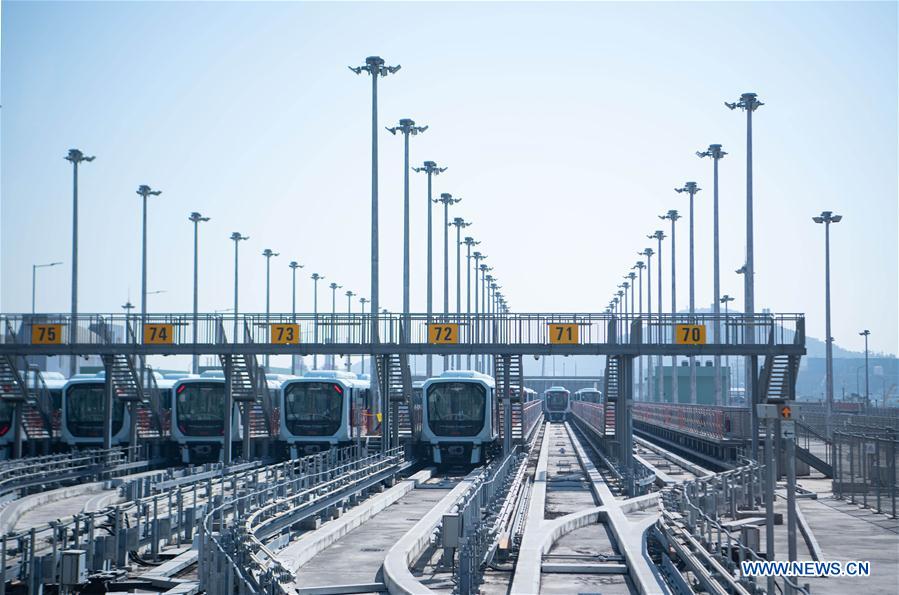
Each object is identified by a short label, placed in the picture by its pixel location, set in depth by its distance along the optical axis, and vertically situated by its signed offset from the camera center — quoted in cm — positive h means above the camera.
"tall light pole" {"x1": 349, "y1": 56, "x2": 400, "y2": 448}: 4175 +833
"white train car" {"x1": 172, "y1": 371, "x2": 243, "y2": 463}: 4178 -204
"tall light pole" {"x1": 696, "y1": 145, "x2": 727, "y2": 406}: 6138 +729
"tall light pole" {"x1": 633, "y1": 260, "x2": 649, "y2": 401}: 10444 +747
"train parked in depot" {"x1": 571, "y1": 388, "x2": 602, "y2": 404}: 9756 -333
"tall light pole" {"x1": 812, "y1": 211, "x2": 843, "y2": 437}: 5994 +504
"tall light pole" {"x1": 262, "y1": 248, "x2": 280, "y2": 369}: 8188 +624
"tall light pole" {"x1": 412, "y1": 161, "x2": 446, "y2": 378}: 5953 +671
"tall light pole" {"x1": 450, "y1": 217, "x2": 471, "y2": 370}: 7489 +719
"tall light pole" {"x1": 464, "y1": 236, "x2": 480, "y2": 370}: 8212 +620
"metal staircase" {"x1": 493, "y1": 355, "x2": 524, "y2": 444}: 3883 -115
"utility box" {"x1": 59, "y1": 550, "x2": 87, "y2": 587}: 1495 -274
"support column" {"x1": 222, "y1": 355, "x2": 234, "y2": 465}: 3666 -173
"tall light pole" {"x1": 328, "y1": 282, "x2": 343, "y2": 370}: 10686 +574
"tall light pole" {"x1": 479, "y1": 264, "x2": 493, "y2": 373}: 10009 +648
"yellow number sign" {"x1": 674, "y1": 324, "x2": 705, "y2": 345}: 3584 +71
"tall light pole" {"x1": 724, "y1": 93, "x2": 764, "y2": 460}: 5044 +654
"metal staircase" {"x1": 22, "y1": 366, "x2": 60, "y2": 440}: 4316 -225
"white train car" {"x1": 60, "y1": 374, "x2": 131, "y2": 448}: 4197 -207
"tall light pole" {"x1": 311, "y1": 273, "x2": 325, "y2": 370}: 9788 +642
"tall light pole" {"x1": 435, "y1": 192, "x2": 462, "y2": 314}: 6688 +757
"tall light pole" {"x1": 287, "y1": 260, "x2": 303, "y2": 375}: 9056 +655
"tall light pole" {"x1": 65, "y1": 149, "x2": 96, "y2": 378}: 4637 +659
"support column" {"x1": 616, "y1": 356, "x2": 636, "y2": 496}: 3641 -159
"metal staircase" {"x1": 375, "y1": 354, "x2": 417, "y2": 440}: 3828 -74
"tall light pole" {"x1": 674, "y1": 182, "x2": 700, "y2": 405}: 6738 +582
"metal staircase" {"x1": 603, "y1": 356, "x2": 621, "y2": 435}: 4241 -95
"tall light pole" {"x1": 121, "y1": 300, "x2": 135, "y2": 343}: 8868 +370
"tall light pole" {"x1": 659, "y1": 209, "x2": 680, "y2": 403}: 7981 +616
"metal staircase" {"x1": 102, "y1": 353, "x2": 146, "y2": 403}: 3925 -89
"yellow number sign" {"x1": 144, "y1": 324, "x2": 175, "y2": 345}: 3734 +72
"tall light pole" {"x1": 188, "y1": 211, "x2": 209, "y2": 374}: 6011 +691
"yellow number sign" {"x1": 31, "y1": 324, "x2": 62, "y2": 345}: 3741 +74
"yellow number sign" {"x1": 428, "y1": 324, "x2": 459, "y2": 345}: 3659 +73
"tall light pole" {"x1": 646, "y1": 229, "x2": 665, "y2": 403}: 8752 +912
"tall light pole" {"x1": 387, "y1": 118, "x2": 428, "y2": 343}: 4953 +835
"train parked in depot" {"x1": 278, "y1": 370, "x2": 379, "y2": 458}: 4056 -196
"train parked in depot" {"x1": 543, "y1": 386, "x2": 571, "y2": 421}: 10781 -432
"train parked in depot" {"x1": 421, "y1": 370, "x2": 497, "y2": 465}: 4038 -194
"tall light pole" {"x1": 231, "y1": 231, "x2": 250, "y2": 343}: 7262 +736
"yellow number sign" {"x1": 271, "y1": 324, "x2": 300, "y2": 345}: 3653 +71
